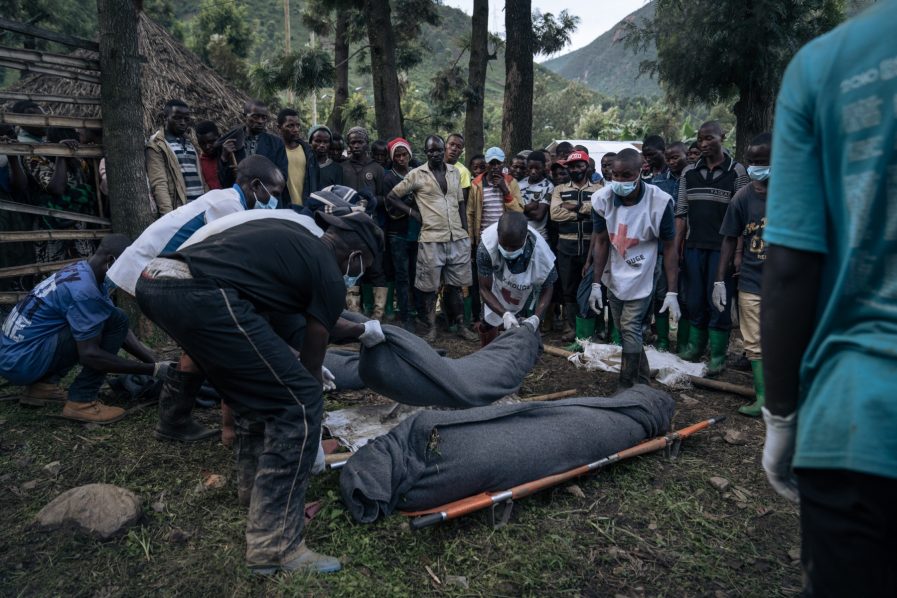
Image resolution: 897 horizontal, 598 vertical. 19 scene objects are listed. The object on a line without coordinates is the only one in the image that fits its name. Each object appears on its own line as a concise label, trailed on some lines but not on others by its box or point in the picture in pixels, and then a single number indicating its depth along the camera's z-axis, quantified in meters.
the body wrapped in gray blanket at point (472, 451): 2.97
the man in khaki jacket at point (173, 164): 5.77
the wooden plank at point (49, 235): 5.13
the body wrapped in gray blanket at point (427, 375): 3.49
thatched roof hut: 7.94
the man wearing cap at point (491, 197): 6.86
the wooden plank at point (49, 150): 5.09
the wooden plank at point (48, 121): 5.09
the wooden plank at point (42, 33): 4.92
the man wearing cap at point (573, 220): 6.46
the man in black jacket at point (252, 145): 5.83
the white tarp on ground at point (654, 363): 5.22
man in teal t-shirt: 1.07
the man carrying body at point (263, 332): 2.51
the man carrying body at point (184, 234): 3.64
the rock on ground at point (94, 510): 2.87
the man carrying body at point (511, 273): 4.71
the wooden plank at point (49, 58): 5.08
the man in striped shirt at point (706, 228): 5.43
